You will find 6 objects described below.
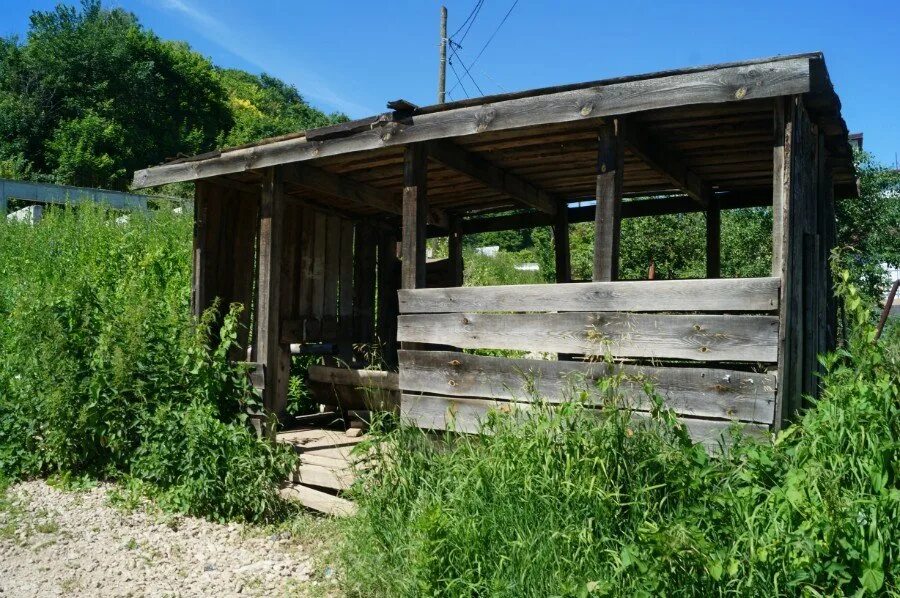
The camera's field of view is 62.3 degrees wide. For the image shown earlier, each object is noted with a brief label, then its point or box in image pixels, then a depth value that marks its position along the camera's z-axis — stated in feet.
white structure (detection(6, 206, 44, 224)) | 56.87
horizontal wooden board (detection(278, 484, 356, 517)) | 18.64
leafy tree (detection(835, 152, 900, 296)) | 35.91
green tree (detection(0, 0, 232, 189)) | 119.14
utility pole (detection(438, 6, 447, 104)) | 58.58
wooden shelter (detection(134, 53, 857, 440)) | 13.98
